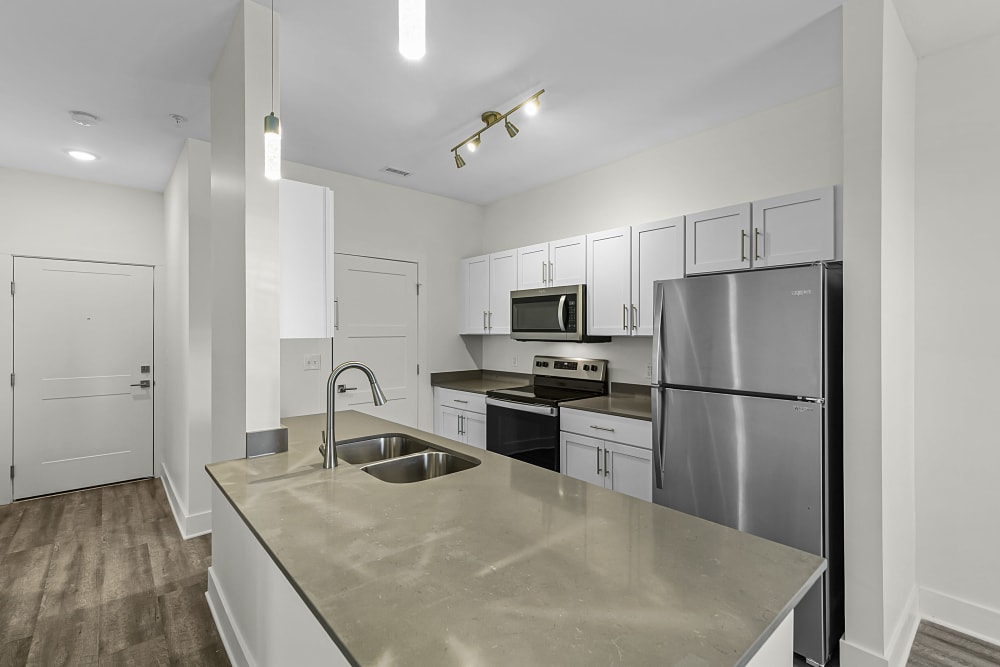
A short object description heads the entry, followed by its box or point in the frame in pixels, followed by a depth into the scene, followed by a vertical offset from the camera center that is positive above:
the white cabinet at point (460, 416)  3.99 -0.71
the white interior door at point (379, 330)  4.00 +0.05
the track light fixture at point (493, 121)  2.63 +1.26
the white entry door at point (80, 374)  3.87 -0.33
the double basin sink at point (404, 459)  1.96 -0.54
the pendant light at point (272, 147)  1.58 +0.63
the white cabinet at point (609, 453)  2.83 -0.74
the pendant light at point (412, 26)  0.84 +0.54
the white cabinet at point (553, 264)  3.61 +0.57
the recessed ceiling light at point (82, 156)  3.44 +1.30
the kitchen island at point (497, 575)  0.79 -0.50
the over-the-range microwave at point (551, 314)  3.55 +0.16
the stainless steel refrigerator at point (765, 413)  1.94 -0.34
